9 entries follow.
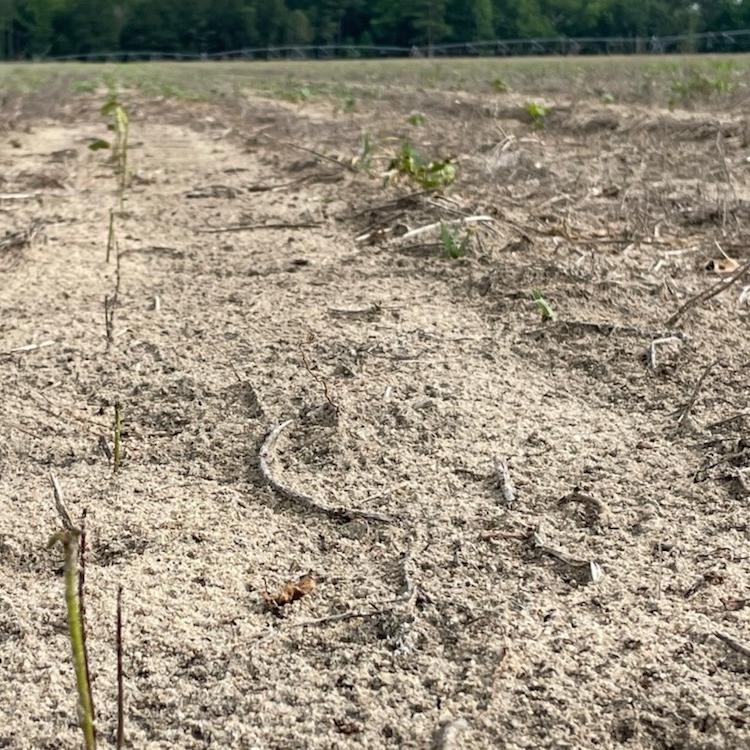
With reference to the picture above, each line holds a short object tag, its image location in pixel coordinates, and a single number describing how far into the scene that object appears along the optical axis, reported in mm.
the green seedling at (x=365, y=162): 4155
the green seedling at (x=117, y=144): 4266
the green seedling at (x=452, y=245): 2682
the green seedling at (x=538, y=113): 5820
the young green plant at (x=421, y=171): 3424
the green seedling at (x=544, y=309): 2139
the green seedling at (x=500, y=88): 10072
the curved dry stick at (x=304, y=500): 1399
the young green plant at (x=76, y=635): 700
